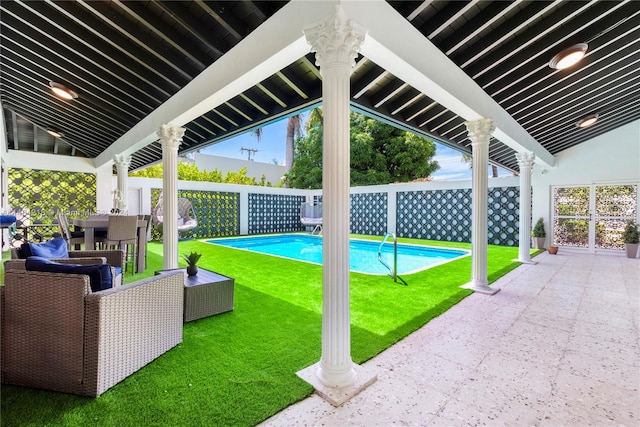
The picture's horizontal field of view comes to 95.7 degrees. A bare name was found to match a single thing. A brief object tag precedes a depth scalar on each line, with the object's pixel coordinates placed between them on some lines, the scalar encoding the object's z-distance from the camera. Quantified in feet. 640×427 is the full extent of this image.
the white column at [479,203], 13.43
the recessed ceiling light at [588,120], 17.32
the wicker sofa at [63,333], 5.57
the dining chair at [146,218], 17.61
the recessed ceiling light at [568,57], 9.28
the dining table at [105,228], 14.75
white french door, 24.30
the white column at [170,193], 13.48
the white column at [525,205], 20.72
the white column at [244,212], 37.55
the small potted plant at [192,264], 10.13
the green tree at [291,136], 64.59
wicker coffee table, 9.14
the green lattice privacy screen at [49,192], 25.50
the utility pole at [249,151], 81.87
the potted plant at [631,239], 22.72
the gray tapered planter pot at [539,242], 27.48
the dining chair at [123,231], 14.30
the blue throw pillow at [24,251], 8.18
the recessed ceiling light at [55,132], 20.65
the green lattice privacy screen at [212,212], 32.77
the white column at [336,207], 6.18
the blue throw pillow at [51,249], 8.44
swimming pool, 22.30
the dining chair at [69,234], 15.37
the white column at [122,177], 20.76
